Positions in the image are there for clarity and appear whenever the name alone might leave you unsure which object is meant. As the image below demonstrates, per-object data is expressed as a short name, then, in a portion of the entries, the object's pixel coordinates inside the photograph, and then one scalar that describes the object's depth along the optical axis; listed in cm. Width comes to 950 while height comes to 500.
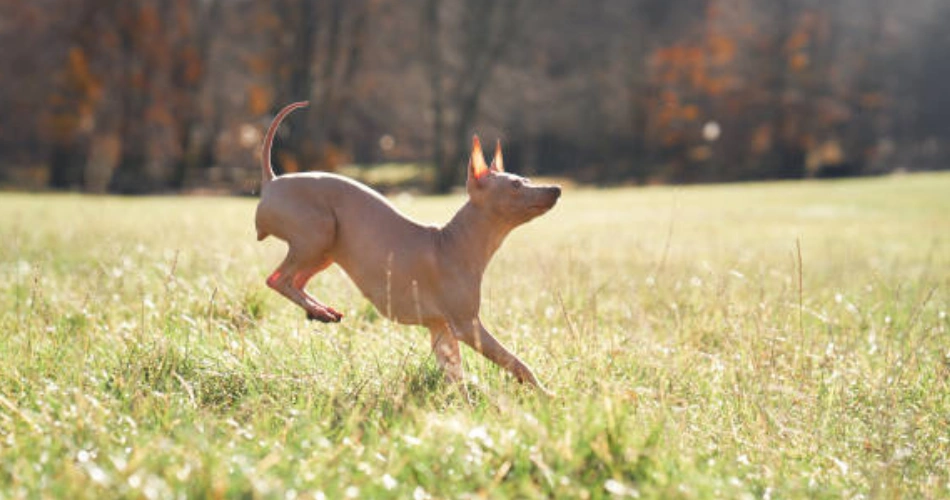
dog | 329
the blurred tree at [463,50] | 2816
